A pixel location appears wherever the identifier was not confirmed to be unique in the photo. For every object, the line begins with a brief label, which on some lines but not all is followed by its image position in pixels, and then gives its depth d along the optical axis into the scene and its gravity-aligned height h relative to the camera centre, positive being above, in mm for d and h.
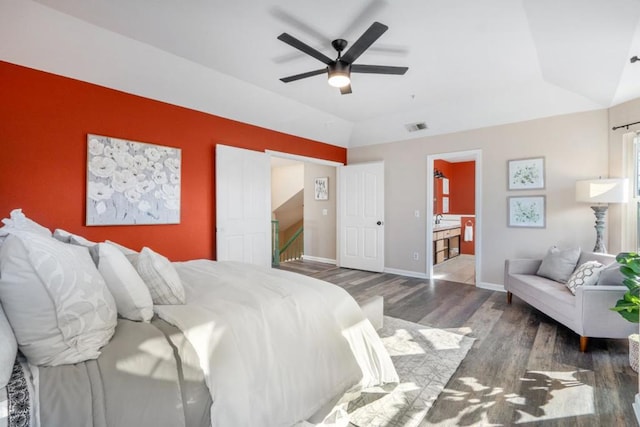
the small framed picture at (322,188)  6637 +561
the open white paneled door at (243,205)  4086 +110
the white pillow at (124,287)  1427 -360
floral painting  3082 +337
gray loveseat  2504 -831
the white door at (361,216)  5680 -52
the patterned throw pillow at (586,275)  2719 -576
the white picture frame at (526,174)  4221 +580
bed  1023 -563
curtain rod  3426 +1038
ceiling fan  2352 +1318
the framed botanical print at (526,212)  4230 +30
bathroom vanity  6306 -642
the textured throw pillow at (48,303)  1026 -324
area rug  1762 -1178
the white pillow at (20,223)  1680 -62
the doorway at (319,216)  6578 -58
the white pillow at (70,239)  1768 -160
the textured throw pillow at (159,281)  1631 -376
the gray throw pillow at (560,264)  3330 -571
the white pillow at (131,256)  1774 -280
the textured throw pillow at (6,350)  904 -436
